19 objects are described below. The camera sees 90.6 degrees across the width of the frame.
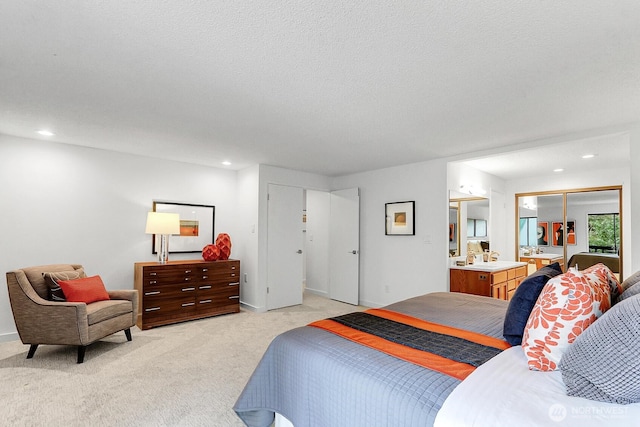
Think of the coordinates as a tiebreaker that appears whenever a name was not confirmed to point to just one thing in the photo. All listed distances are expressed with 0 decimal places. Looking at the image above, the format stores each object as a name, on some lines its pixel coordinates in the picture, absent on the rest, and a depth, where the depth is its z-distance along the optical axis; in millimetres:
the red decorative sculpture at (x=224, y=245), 4809
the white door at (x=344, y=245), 5426
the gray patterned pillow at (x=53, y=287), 3092
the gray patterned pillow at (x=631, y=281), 1647
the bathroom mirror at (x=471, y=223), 4750
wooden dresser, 3934
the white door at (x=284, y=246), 4992
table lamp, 4133
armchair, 2869
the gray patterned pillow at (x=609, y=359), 967
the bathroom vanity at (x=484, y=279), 4098
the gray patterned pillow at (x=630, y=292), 1402
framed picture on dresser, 4672
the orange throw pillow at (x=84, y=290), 3092
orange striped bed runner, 1332
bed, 1021
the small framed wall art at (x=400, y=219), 4710
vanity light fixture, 4709
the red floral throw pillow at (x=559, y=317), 1259
